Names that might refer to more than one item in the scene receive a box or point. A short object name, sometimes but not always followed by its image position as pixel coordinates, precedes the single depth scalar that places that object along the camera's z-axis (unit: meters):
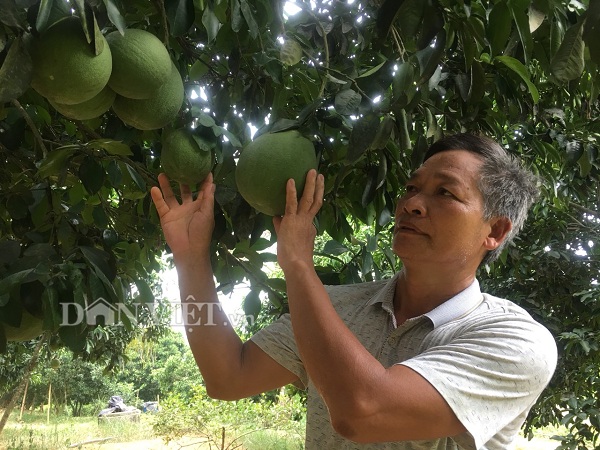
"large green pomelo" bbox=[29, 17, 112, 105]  1.04
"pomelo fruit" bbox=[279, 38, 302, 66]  1.36
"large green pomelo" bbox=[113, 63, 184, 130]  1.26
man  1.14
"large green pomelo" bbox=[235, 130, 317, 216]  1.22
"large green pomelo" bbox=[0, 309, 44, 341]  1.50
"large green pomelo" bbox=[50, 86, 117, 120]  1.20
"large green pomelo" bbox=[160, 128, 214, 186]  1.35
